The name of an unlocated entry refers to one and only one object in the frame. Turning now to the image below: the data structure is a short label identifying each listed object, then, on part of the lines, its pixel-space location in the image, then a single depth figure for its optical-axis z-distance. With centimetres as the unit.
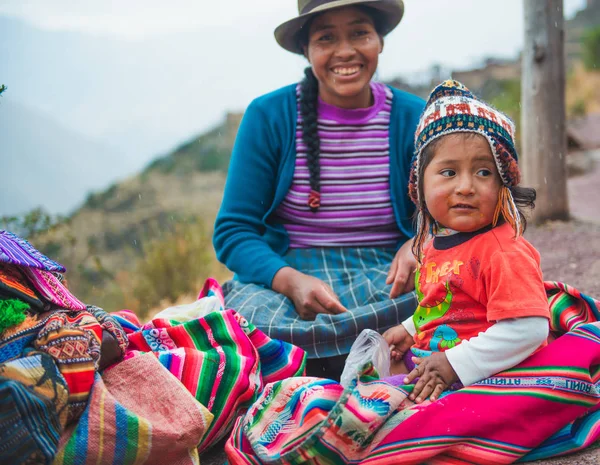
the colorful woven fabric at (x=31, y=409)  149
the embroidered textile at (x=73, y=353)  171
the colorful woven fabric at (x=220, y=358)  210
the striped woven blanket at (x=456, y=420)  172
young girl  173
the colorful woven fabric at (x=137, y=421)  171
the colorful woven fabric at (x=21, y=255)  187
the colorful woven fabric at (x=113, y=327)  200
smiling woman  275
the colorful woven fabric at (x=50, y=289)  193
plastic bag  200
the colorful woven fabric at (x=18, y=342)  169
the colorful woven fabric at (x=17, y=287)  181
